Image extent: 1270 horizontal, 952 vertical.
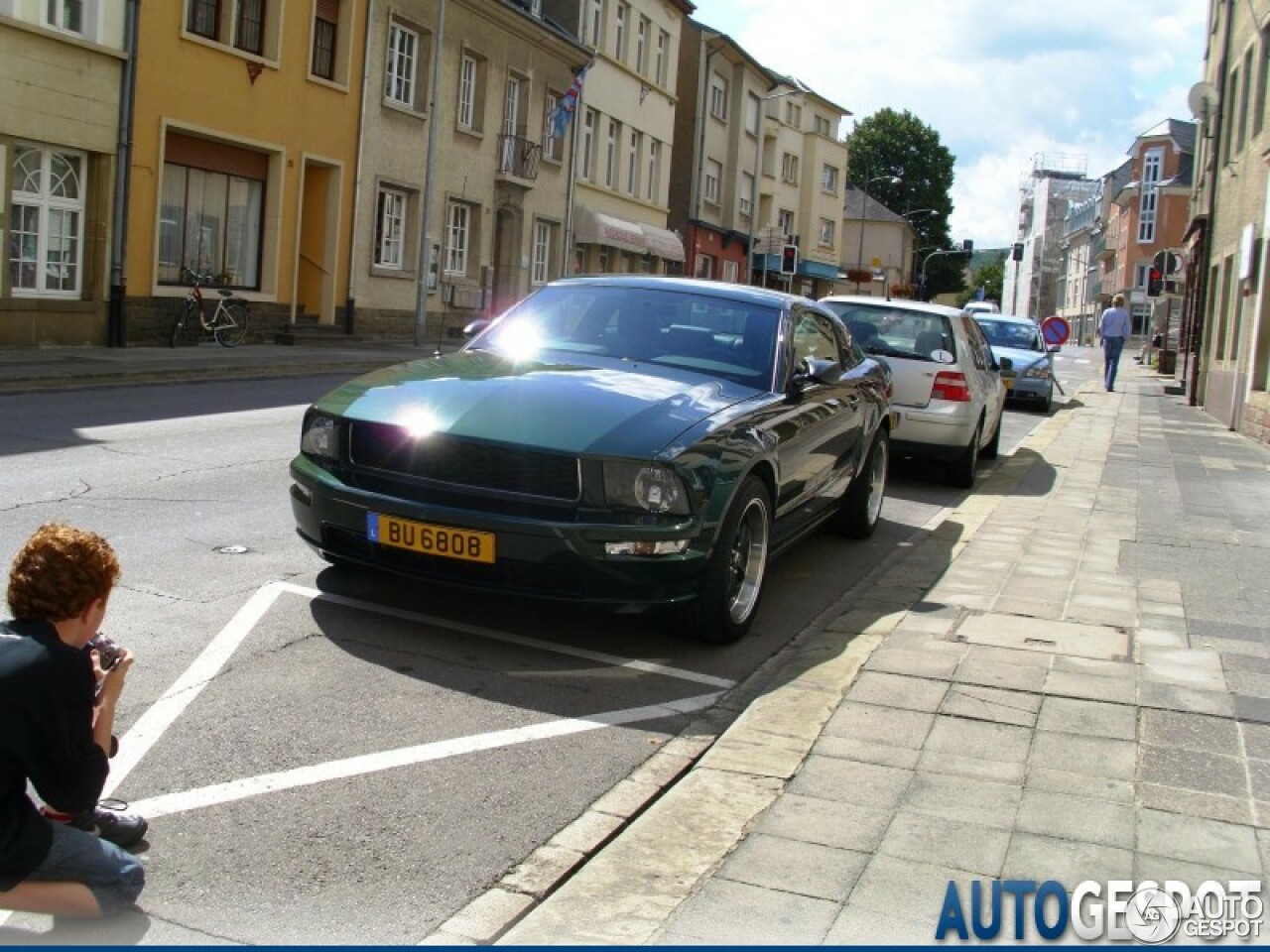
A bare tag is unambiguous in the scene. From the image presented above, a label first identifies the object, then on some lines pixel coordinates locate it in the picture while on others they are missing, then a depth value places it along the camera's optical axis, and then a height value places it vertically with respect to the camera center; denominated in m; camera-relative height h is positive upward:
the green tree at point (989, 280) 160.62 +12.10
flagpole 36.75 +4.16
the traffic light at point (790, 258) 39.50 +3.16
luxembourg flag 32.75 +5.77
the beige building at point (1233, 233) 18.55 +2.84
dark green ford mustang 5.35 -0.53
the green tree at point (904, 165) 94.50 +14.85
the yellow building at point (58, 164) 18.19 +2.06
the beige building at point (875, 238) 89.19 +8.99
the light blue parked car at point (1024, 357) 22.61 +0.44
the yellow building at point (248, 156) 20.86 +2.88
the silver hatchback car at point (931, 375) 12.05 +0.01
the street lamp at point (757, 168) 51.28 +7.46
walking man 26.70 +1.15
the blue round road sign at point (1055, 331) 26.80 +1.09
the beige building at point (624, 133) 38.25 +6.77
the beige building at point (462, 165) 27.30 +4.02
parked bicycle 21.34 +0.02
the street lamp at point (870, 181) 87.70 +13.17
